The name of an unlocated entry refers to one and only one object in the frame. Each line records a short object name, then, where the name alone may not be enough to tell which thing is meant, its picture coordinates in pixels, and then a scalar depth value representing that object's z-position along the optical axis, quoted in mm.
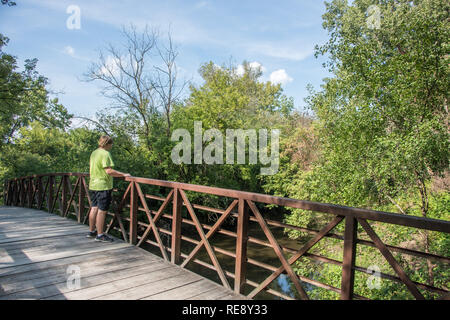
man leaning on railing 4086
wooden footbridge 2080
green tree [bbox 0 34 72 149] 12484
